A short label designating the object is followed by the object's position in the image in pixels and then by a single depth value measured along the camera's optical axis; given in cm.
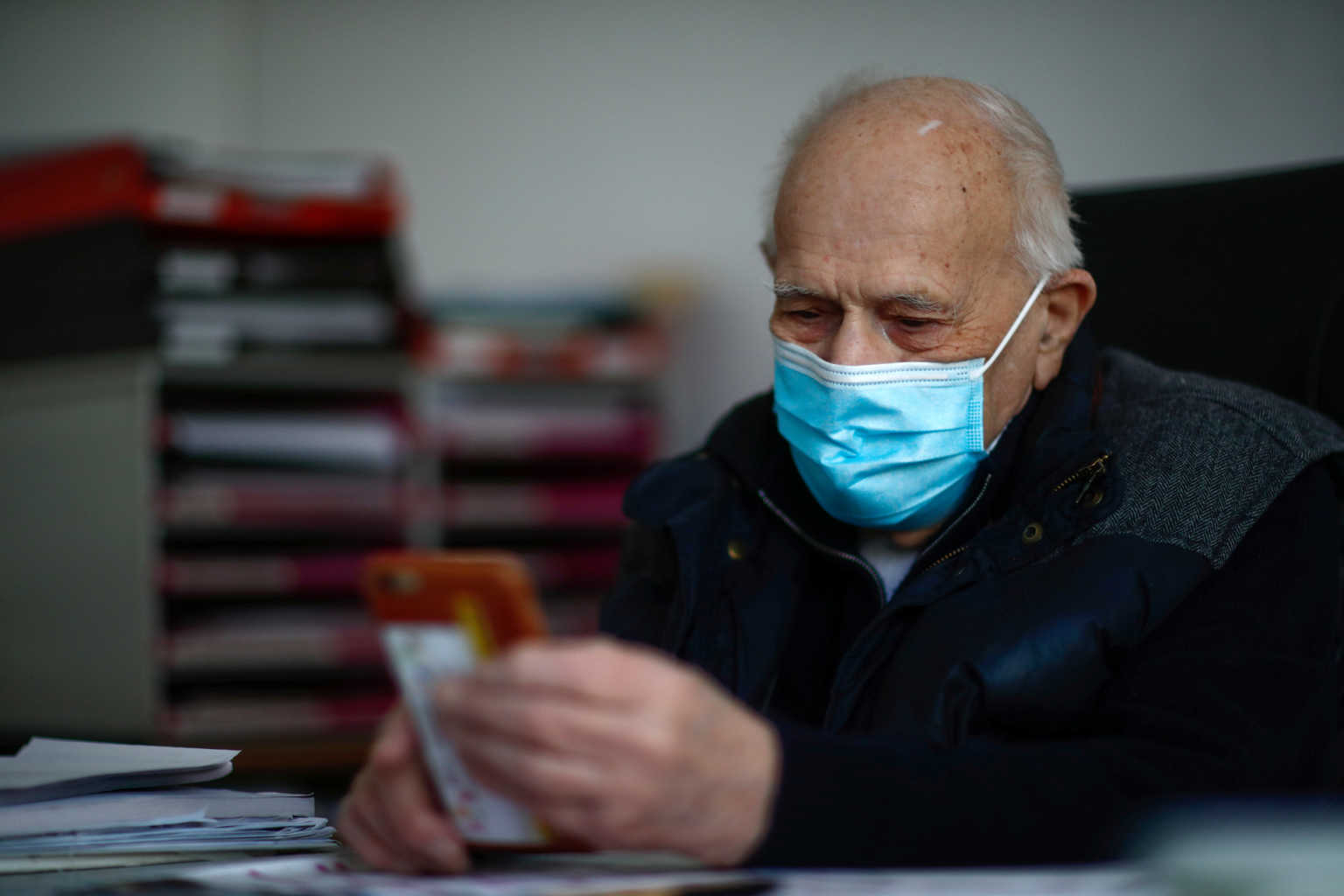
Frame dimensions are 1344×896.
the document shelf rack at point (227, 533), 229
